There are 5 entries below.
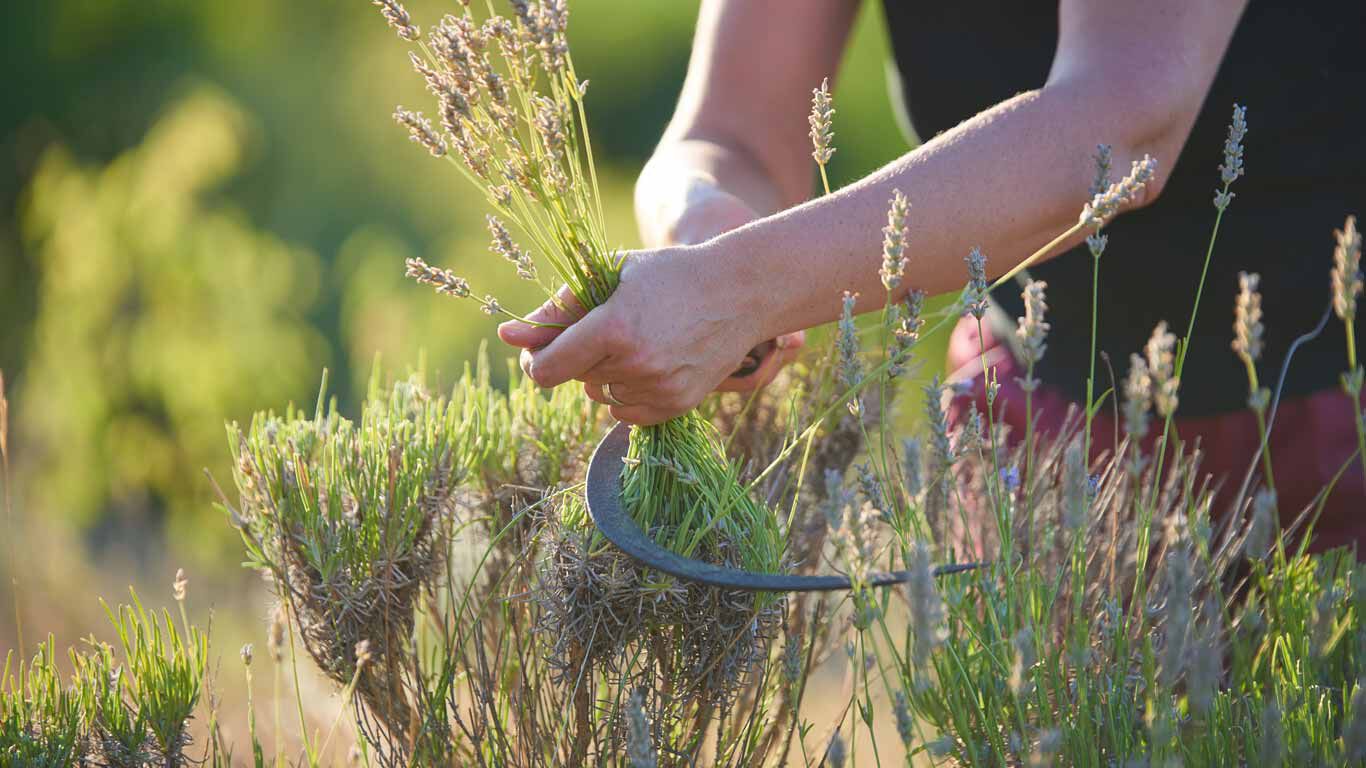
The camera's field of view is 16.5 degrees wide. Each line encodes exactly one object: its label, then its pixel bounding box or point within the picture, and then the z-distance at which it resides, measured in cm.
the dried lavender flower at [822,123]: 281
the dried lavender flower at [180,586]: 282
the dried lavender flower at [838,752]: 263
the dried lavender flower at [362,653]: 276
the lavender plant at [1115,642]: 263
